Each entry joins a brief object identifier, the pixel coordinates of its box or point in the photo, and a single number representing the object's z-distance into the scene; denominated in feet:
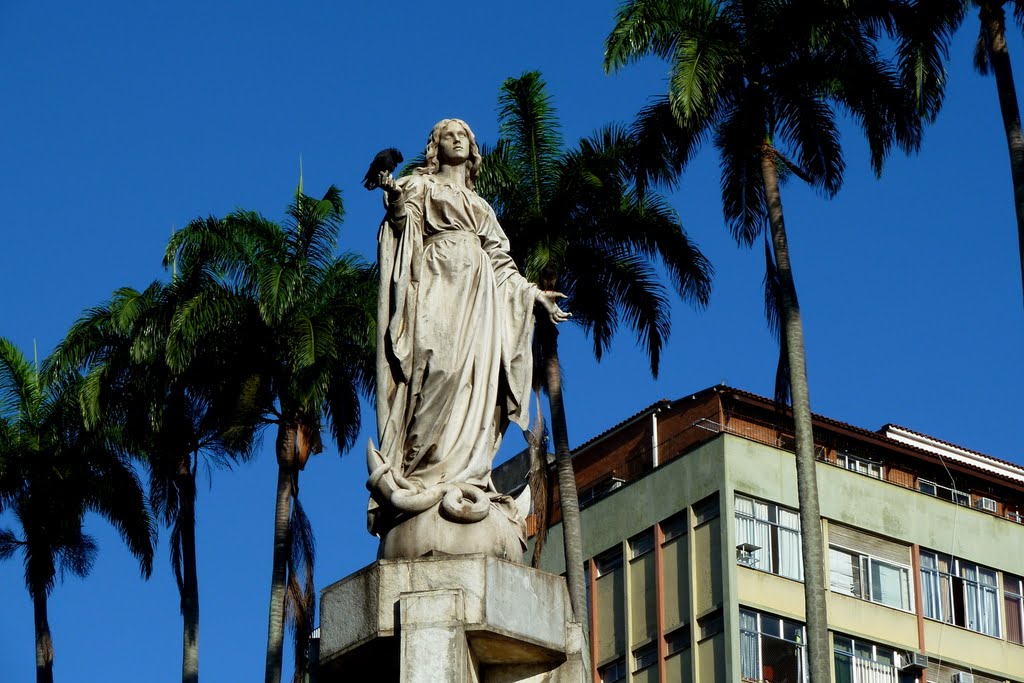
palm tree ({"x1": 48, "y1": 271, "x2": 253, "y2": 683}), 144.97
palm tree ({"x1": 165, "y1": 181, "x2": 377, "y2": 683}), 140.05
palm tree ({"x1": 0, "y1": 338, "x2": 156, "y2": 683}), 157.28
